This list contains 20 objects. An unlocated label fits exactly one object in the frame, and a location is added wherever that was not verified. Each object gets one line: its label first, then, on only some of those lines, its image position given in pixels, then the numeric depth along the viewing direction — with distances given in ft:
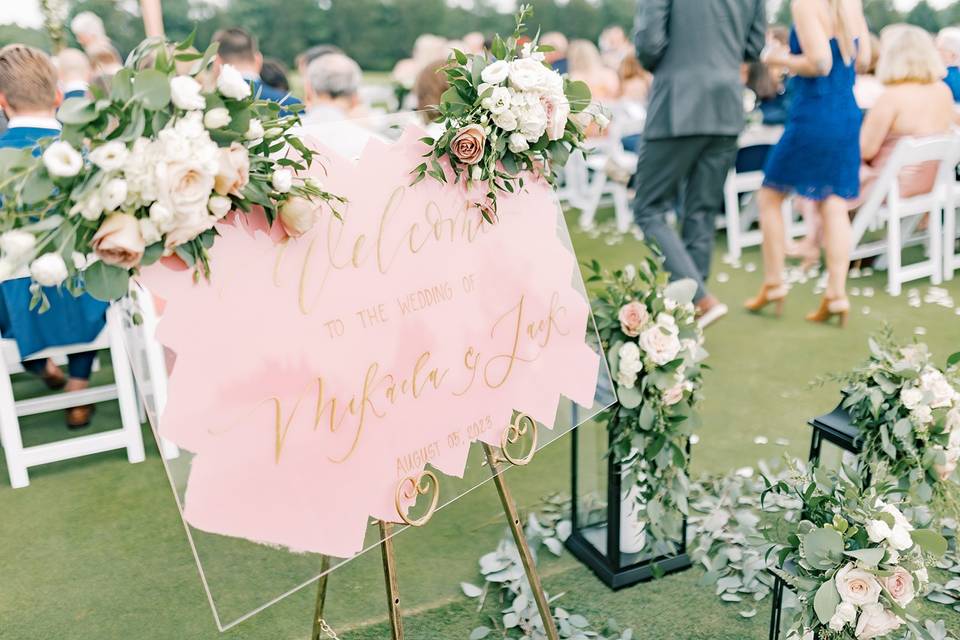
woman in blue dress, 10.96
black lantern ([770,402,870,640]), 5.69
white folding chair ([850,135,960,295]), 13.12
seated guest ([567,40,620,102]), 20.65
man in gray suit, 10.56
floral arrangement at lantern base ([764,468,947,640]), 4.26
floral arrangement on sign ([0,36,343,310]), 3.05
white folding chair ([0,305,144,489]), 8.10
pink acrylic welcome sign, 3.52
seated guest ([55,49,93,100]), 13.96
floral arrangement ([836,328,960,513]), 5.41
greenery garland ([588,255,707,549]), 5.83
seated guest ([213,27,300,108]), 12.86
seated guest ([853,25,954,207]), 13.09
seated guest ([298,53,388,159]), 11.85
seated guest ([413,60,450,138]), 9.95
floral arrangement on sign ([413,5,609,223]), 4.31
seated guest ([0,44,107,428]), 8.27
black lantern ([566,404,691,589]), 6.44
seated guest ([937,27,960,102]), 15.23
